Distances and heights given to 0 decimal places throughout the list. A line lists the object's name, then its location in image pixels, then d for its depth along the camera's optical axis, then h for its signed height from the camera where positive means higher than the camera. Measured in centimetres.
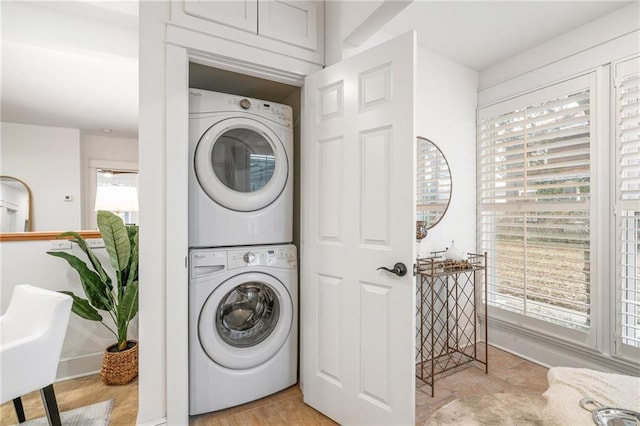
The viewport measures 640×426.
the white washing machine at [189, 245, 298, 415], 174 -71
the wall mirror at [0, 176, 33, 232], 316 +7
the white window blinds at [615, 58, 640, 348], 194 +9
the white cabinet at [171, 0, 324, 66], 161 +108
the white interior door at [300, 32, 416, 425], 143 -13
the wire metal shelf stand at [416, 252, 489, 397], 225 -90
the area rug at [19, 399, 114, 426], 169 -118
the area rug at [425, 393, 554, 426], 115 -81
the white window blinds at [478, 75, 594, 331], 220 +8
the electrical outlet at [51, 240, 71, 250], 213 -24
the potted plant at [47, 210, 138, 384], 196 -55
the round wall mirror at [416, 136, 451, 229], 246 +23
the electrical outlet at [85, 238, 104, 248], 226 -24
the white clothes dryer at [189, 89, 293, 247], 177 +25
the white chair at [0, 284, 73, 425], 133 -63
